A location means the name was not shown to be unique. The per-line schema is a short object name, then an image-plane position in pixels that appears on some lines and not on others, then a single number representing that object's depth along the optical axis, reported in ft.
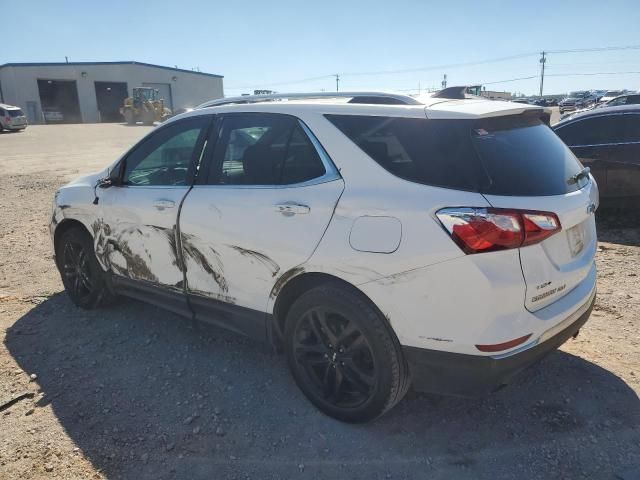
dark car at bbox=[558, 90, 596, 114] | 126.82
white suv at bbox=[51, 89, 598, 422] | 7.32
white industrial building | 151.74
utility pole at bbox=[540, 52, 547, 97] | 304.50
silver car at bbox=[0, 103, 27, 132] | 97.45
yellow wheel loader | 125.80
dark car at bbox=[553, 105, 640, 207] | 20.49
